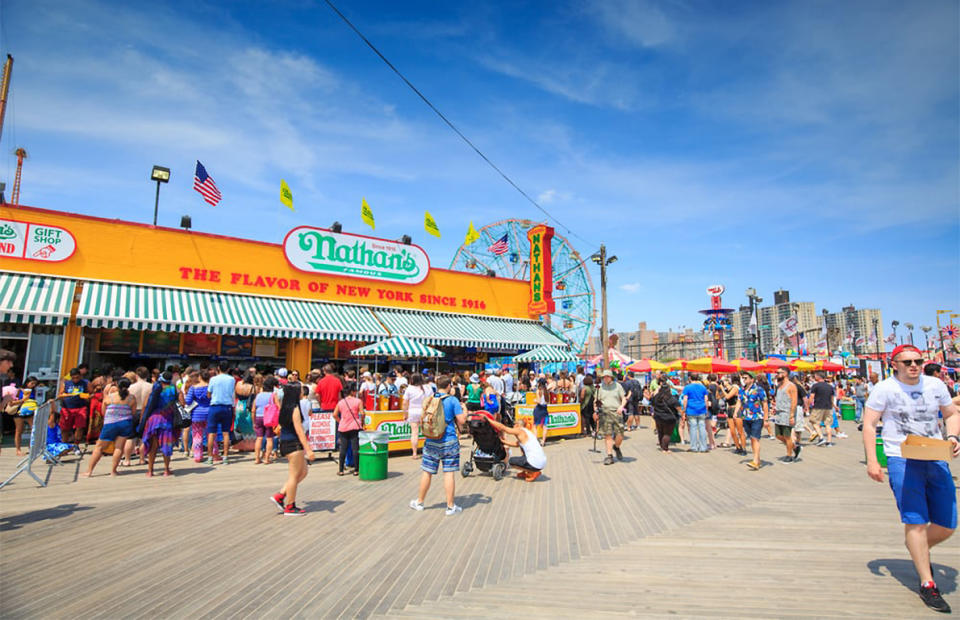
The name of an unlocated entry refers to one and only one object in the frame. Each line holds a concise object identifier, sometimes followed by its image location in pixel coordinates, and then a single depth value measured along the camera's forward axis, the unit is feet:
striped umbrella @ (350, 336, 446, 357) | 45.42
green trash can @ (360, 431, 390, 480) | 27.14
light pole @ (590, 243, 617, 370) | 73.00
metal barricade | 22.02
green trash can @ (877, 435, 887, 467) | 23.35
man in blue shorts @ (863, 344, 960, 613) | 12.55
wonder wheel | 110.11
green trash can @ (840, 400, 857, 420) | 67.15
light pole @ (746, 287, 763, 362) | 103.19
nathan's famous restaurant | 42.98
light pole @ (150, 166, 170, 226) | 57.16
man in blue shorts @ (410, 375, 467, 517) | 20.94
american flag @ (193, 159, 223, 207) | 50.75
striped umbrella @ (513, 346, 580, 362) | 61.93
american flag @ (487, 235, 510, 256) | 79.66
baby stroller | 28.48
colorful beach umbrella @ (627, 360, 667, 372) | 74.89
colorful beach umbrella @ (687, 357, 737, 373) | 62.97
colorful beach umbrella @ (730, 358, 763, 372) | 74.77
